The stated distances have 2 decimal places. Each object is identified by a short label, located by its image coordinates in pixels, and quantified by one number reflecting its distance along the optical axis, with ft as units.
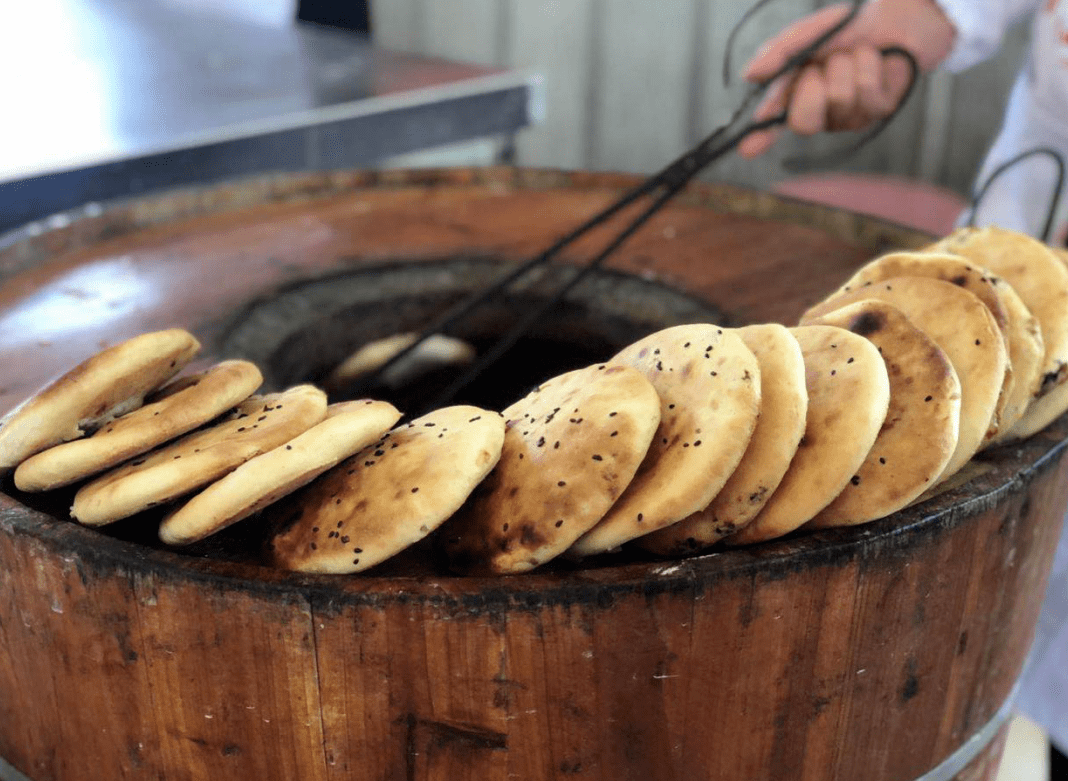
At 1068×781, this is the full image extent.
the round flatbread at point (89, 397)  4.14
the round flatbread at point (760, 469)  3.80
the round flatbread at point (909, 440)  3.91
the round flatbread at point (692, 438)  3.70
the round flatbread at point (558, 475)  3.72
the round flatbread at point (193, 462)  3.73
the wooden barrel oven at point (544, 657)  3.63
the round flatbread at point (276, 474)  3.64
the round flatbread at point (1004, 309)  4.48
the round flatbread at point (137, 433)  3.92
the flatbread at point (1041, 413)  4.65
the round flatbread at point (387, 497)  3.72
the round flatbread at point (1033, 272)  4.66
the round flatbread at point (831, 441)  3.82
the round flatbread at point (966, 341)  4.20
